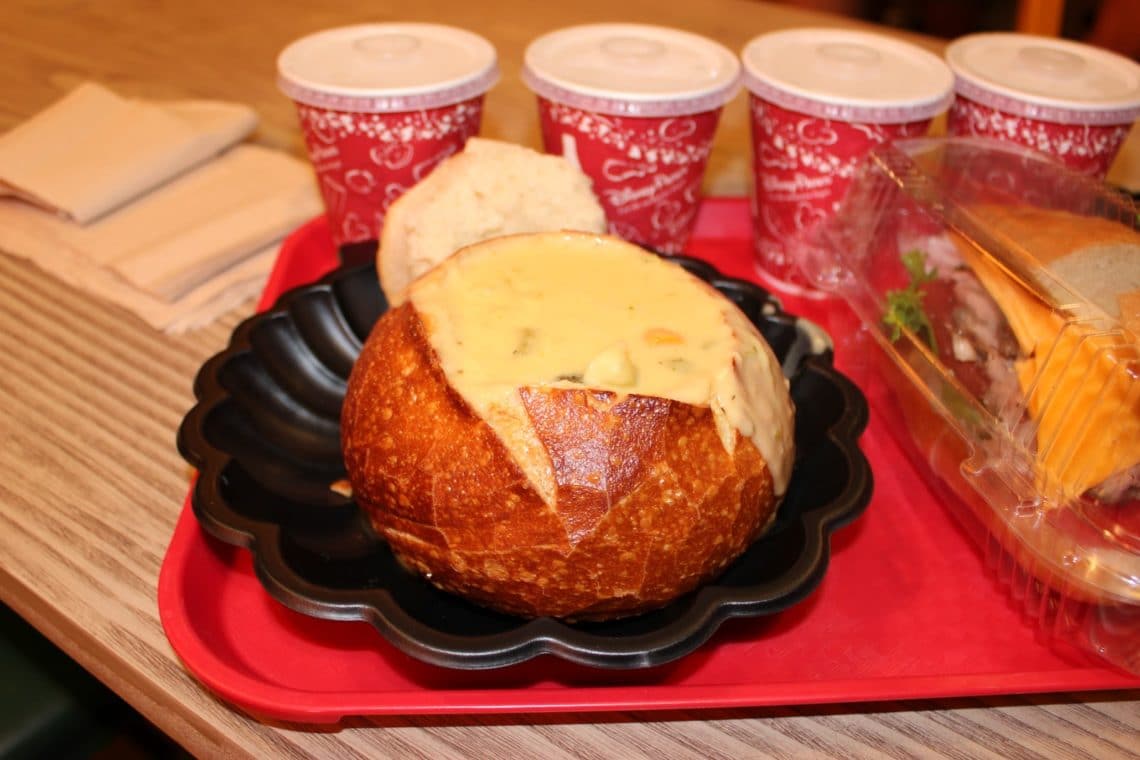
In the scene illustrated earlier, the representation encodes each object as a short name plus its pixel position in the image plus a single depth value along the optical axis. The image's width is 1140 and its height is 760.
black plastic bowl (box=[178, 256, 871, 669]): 0.38
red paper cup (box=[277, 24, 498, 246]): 0.54
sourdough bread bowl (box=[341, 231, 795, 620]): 0.39
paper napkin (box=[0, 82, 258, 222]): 0.60
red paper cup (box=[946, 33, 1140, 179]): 0.54
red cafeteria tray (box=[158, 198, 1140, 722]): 0.38
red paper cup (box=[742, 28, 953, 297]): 0.54
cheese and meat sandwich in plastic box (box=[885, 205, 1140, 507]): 0.40
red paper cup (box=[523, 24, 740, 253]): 0.54
